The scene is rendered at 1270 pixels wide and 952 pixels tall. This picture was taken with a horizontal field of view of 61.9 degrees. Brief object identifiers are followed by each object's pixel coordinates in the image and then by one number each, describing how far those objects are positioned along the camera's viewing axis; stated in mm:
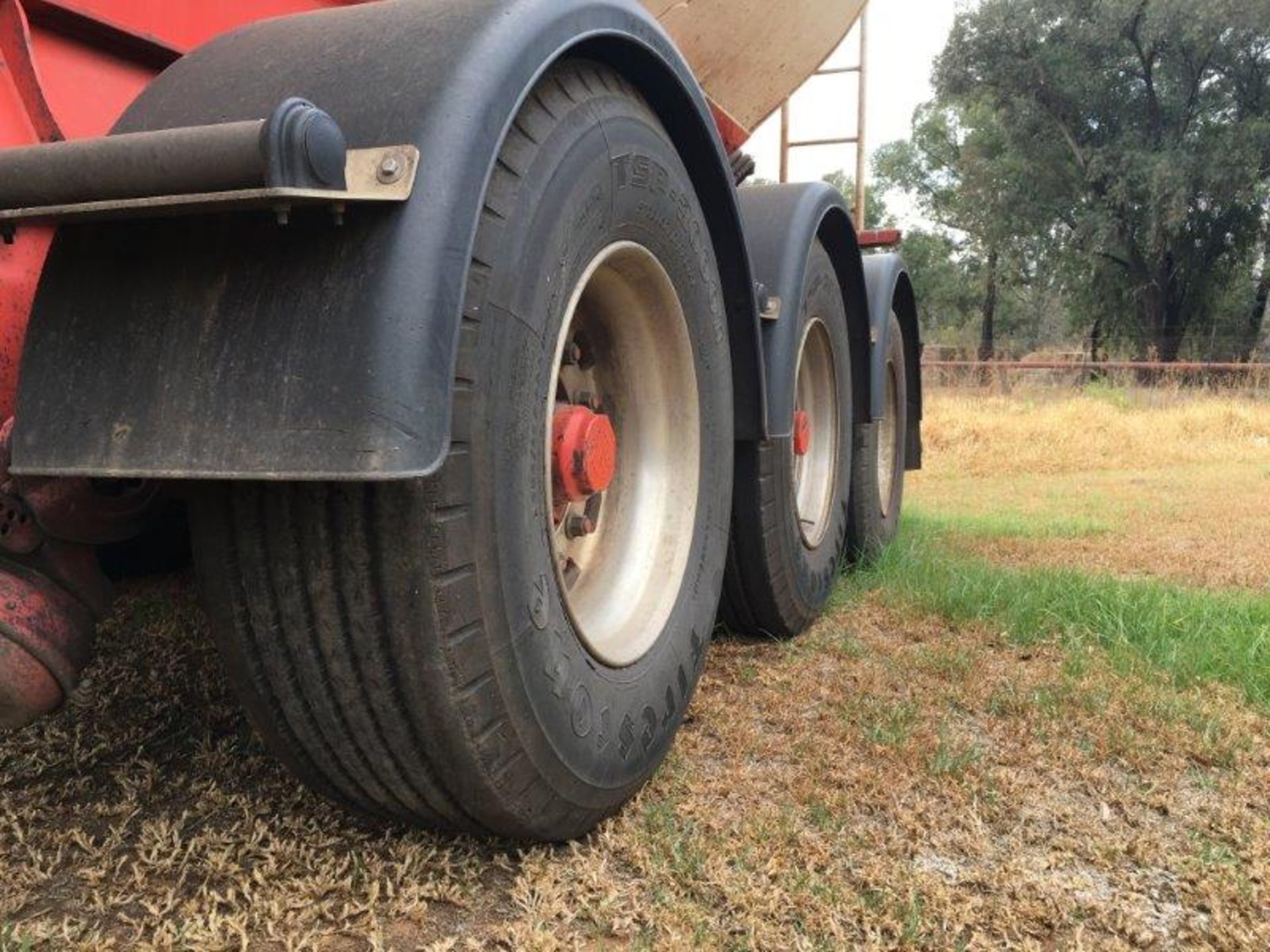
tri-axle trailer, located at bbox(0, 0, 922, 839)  1250
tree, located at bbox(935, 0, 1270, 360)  23469
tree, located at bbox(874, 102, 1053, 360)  27406
